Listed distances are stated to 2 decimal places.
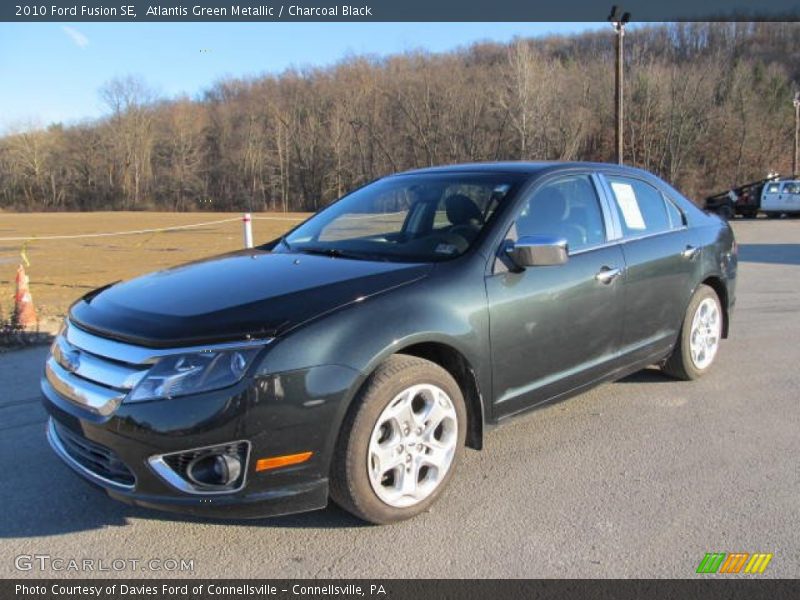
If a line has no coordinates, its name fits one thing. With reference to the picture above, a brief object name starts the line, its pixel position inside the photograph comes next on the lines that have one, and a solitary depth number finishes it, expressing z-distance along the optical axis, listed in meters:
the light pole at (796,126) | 50.84
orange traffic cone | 6.85
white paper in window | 4.54
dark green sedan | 2.72
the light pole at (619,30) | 23.64
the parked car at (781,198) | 30.48
